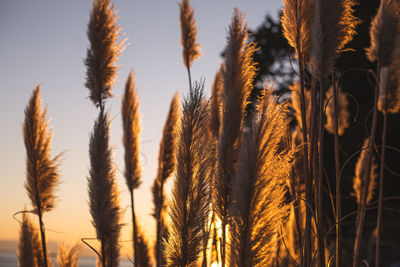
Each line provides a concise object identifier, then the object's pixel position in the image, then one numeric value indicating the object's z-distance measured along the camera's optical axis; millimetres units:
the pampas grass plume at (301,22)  1728
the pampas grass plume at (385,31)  2328
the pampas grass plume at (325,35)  1576
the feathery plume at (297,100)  2969
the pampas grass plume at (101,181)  2256
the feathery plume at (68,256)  3094
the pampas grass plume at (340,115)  4277
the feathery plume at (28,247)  3605
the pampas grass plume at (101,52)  2494
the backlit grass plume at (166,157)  3588
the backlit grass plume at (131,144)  3564
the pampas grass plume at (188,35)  3955
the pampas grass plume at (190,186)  1611
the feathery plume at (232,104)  1722
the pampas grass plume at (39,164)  2865
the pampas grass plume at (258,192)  1390
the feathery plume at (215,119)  2738
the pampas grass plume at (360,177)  3325
